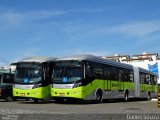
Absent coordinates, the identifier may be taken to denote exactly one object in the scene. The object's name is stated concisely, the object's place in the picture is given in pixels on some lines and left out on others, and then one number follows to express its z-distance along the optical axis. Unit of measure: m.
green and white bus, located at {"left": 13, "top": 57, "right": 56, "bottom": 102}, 16.25
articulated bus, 15.68
